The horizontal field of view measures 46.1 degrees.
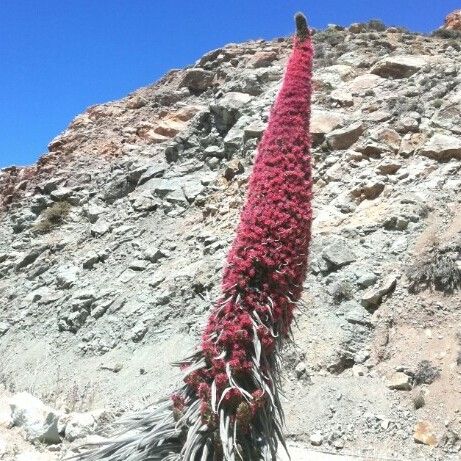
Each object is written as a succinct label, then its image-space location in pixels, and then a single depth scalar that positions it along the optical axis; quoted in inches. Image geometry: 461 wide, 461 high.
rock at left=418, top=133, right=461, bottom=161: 460.8
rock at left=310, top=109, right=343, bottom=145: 559.2
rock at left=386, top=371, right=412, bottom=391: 312.0
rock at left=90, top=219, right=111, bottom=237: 649.0
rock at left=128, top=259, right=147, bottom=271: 550.0
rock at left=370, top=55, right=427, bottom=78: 635.5
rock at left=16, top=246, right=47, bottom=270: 680.4
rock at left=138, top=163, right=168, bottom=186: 689.0
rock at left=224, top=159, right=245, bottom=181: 599.6
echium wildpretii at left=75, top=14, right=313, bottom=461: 135.9
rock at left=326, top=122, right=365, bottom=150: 534.0
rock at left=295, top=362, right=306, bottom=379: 344.2
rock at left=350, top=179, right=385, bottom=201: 467.2
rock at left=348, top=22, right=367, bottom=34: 896.0
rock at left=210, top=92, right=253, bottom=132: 686.5
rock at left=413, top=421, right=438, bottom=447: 275.7
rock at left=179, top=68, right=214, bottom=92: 896.9
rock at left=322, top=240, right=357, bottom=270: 410.3
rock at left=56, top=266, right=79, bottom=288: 585.9
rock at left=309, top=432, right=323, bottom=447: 293.7
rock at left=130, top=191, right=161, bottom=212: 640.4
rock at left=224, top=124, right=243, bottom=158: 637.3
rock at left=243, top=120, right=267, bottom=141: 613.0
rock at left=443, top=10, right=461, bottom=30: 905.1
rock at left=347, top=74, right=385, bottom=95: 623.5
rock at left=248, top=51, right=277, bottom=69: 842.8
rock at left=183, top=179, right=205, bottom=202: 620.7
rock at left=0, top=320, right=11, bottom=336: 566.9
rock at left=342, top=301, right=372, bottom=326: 365.4
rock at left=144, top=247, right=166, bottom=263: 551.8
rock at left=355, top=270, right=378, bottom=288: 387.9
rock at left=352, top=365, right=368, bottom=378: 333.1
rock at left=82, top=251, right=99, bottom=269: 600.4
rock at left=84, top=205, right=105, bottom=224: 689.0
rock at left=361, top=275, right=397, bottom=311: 374.0
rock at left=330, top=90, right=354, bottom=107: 602.9
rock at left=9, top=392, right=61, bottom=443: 242.2
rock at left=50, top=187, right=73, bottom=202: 762.8
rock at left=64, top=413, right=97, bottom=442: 248.7
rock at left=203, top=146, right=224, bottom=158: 658.2
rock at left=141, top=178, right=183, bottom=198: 644.1
